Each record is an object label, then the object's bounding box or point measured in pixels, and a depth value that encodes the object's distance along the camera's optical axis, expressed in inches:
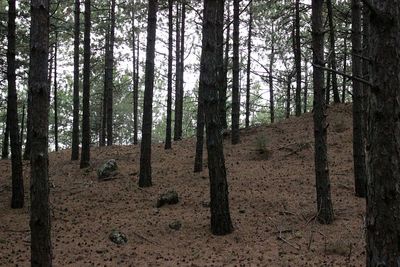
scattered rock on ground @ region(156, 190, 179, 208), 472.7
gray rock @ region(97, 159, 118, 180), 608.7
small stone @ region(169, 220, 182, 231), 394.3
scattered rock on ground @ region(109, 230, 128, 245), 362.3
